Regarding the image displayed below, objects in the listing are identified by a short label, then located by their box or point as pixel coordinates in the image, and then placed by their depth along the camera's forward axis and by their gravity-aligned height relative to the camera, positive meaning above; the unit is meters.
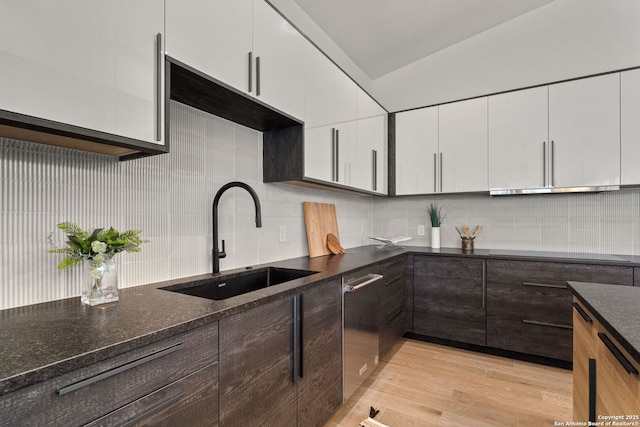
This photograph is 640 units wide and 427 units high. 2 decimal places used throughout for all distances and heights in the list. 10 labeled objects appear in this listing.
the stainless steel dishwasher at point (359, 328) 1.94 -0.74
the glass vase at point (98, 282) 1.14 -0.24
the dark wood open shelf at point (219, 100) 1.38 +0.57
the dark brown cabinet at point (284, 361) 1.16 -0.63
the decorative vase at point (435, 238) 3.36 -0.26
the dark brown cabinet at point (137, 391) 0.68 -0.44
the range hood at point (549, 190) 2.61 +0.19
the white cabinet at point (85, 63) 0.88 +0.46
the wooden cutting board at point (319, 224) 2.61 -0.10
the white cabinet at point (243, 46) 1.33 +0.79
